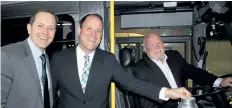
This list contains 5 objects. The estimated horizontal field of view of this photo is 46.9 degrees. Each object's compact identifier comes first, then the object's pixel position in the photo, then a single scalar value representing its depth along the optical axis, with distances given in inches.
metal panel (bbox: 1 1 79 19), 92.4
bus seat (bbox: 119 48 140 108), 98.7
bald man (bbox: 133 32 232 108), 105.8
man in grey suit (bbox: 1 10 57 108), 63.1
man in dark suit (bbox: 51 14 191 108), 79.2
